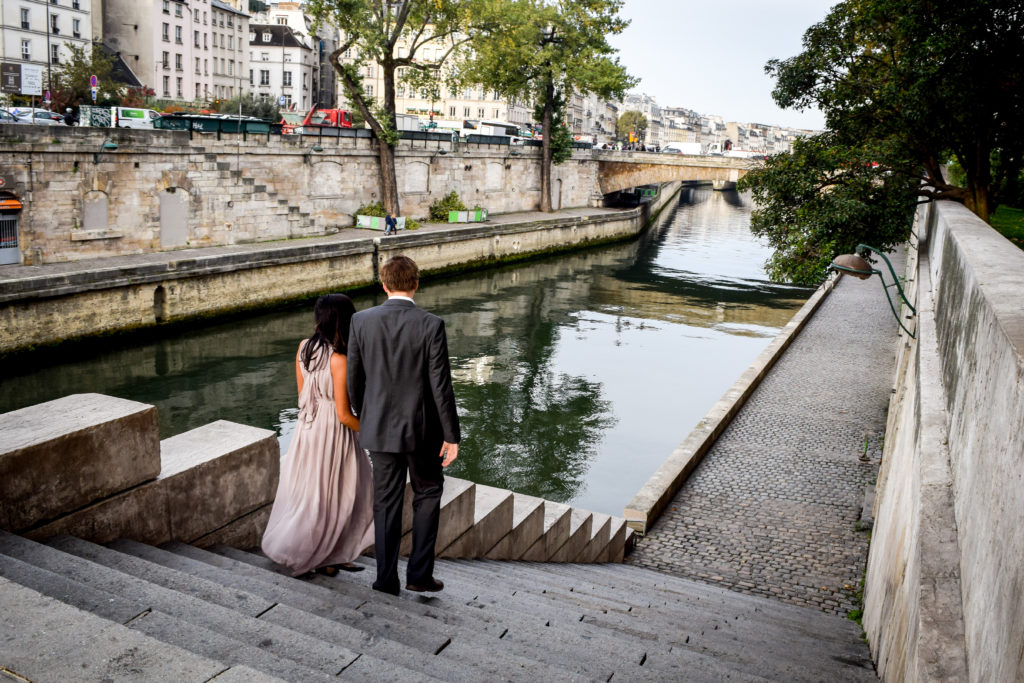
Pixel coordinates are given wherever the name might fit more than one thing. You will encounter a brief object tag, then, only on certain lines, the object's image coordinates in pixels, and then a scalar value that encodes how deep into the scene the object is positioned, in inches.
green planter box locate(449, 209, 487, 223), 1391.5
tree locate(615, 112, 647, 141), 5871.1
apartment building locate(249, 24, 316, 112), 2859.3
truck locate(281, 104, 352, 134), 1526.9
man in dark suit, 147.1
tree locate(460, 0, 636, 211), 1401.3
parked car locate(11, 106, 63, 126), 1095.0
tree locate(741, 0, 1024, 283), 497.7
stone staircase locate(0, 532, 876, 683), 85.4
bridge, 1886.1
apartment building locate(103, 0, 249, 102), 2182.6
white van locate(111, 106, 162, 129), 1011.9
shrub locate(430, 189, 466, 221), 1396.4
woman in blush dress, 154.9
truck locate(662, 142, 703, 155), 2878.9
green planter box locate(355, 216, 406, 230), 1220.5
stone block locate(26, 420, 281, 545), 144.4
